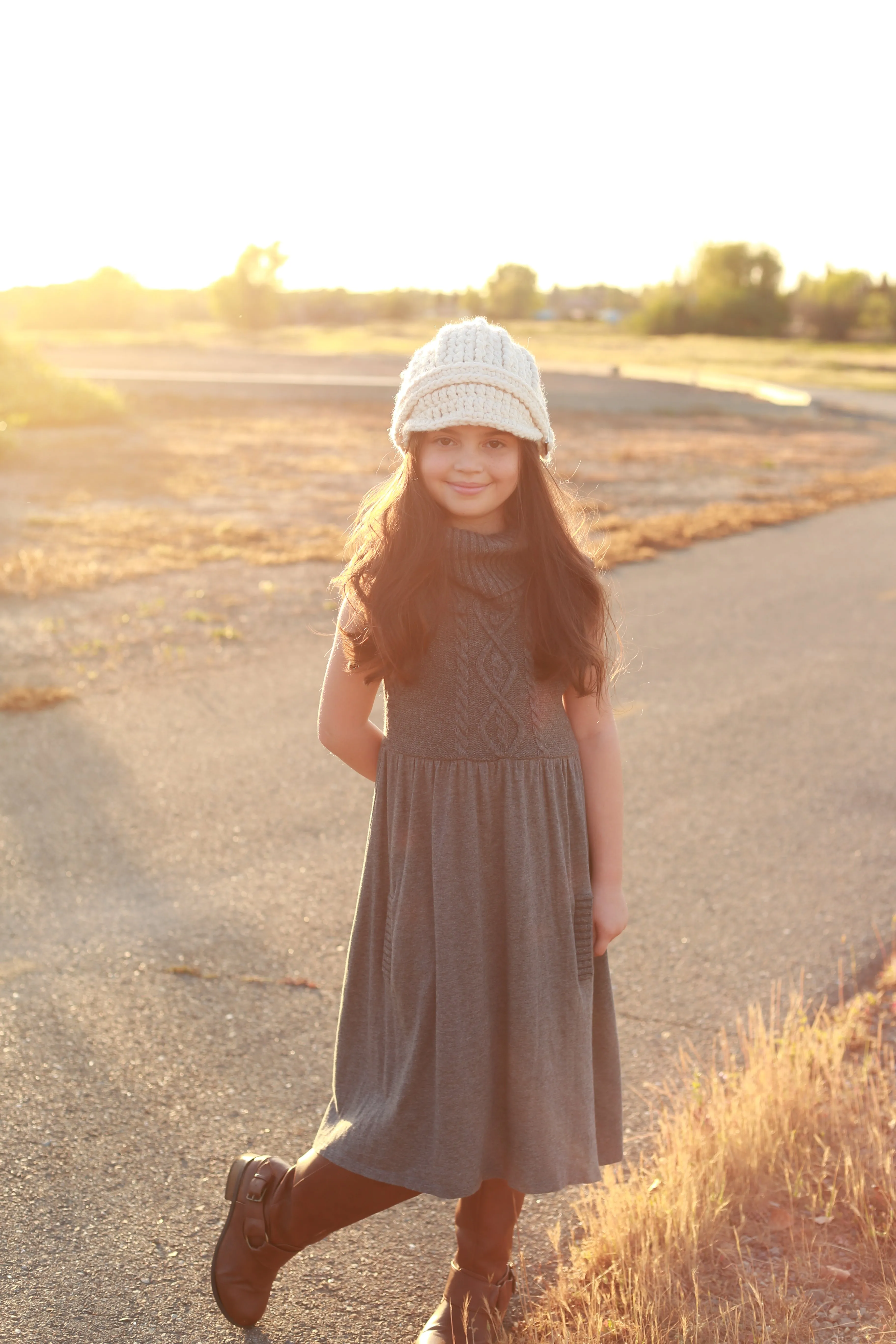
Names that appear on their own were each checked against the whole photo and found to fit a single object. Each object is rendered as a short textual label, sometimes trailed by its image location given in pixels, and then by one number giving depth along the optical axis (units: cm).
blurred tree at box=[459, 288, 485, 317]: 8369
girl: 197
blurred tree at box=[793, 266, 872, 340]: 7875
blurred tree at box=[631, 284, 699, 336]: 8081
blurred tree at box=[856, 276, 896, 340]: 8094
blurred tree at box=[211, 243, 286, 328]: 6131
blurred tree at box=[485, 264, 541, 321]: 8062
